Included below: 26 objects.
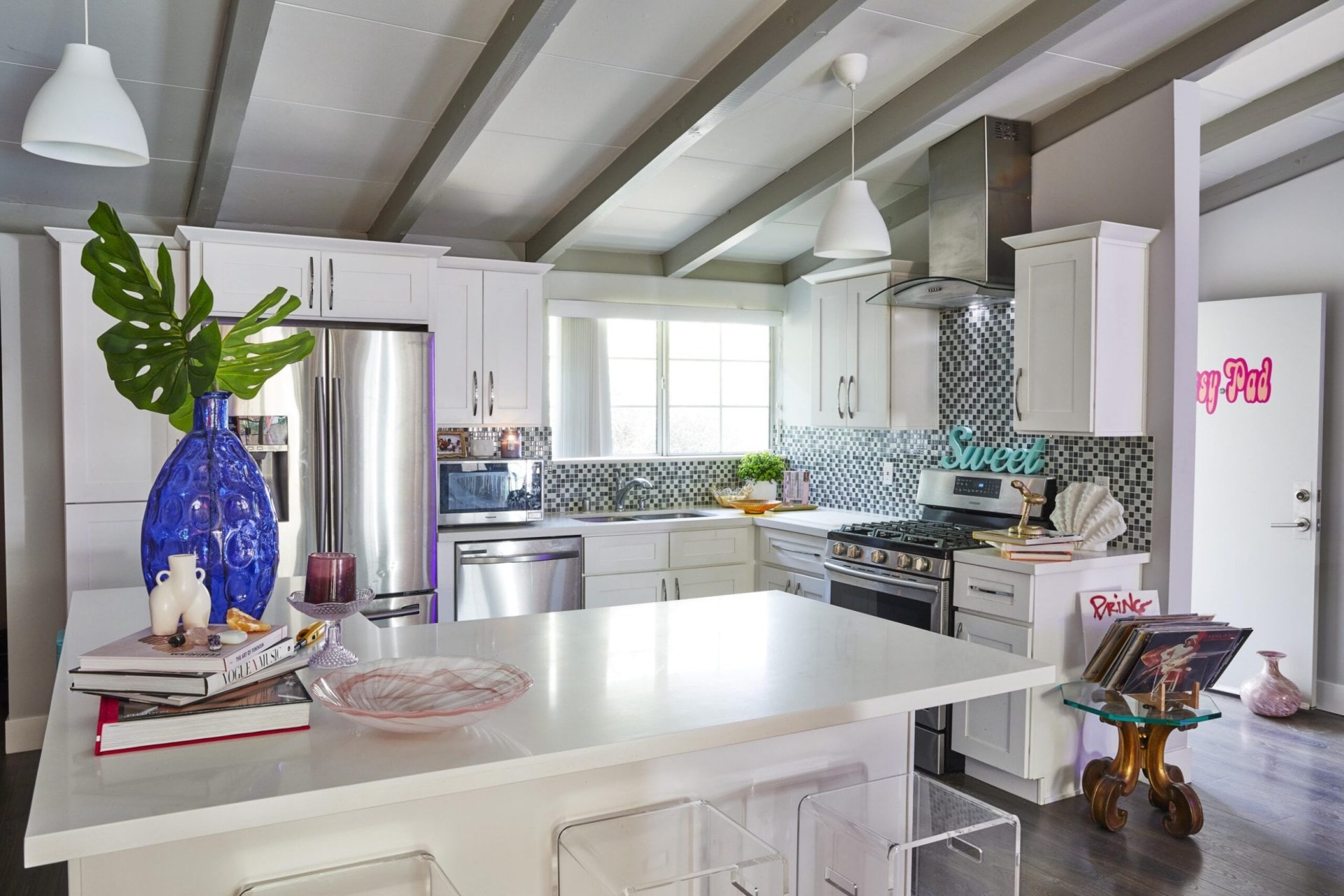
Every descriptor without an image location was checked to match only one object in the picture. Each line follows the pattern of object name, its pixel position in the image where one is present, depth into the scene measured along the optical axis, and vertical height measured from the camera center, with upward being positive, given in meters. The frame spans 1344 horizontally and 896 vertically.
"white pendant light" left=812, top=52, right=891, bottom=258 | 3.57 +0.75
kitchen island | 1.31 -0.50
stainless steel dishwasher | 4.62 -0.75
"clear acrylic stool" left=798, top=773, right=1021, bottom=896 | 1.79 -0.81
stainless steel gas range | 4.02 -0.58
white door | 4.79 -0.24
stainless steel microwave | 4.70 -0.33
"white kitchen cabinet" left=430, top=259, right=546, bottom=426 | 4.75 +0.39
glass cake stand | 1.94 -0.39
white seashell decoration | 3.85 -0.37
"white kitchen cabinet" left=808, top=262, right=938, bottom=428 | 4.93 +0.35
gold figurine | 3.87 -0.36
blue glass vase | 1.95 -0.19
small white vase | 1.59 -0.29
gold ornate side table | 3.39 -1.22
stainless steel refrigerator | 4.08 -0.14
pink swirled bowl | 1.48 -0.44
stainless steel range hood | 4.21 +0.97
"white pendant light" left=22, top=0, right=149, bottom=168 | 2.45 +0.81
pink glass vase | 4.65 -1.30
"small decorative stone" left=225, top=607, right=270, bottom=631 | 1.66 -0.34
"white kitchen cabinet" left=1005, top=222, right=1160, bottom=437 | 3.71 +0.39
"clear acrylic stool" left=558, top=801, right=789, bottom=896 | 1.61 -0.76
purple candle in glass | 1.95 -0.32
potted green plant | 5.73 -0.29
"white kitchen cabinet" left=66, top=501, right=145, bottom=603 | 3.99 -0.51
